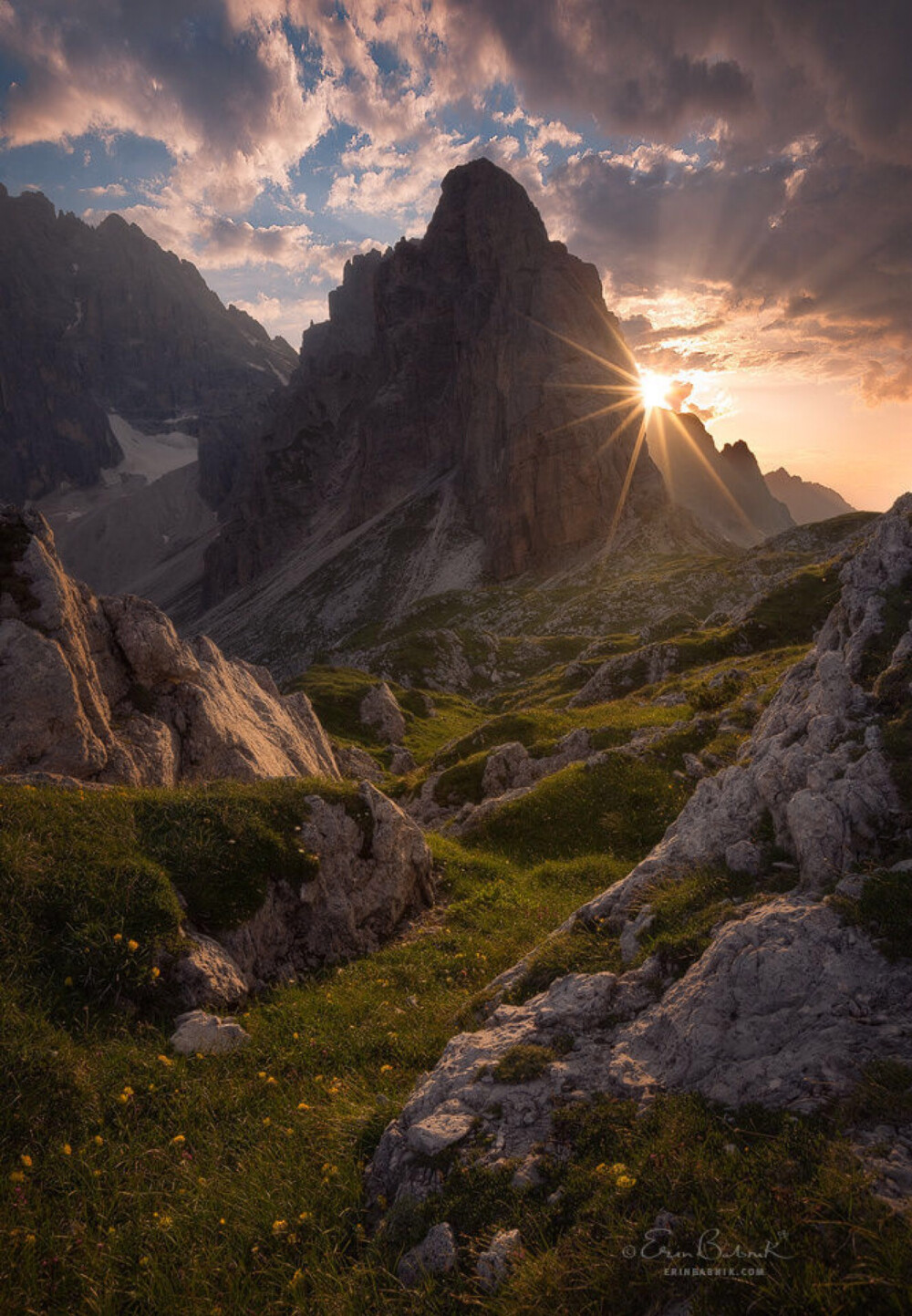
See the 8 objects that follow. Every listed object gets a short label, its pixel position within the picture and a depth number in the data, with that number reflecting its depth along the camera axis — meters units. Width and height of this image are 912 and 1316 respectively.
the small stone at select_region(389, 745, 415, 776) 39.81
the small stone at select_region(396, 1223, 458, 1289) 5.07
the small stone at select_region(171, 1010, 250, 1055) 8.34
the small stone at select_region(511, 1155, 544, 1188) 5.52
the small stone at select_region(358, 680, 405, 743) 46.47
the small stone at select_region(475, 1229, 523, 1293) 4.76
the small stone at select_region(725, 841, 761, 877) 9.08
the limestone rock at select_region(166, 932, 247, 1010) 9.26
